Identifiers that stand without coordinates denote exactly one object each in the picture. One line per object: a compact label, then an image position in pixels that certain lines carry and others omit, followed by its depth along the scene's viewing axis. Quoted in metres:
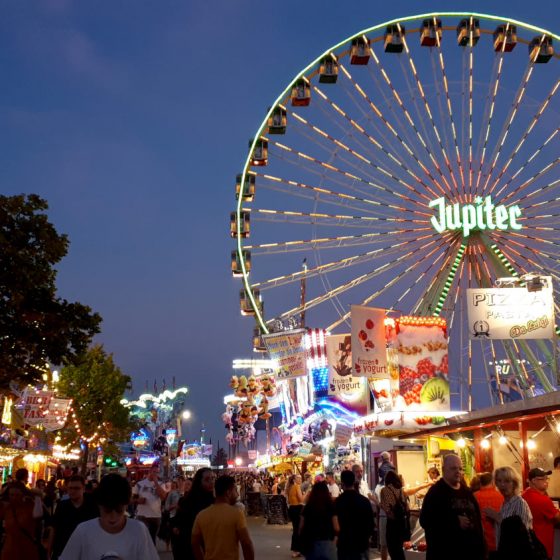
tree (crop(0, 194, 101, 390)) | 16.75
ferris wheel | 25.31
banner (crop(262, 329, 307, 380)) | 30.48
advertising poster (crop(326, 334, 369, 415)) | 27.30
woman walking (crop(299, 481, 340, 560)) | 8.53
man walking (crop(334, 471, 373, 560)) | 8.62
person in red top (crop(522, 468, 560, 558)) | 7.78
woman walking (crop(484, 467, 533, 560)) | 6.64
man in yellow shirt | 6.47
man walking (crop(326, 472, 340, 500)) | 17.20
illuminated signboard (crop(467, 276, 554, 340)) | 19.67
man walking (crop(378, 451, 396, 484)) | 14.49
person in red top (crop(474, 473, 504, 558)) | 8.97
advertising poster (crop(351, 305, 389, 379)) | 21.82
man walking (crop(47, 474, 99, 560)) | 7.37
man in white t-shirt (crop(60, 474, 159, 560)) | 4.15
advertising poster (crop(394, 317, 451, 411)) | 22.16
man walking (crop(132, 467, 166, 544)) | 13.26
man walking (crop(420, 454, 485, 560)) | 6.71
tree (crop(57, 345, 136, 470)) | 47.81
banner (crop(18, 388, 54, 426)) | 28.30
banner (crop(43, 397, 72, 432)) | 28.92
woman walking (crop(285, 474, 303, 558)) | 16.52
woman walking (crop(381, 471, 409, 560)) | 11.58
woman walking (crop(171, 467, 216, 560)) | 8.57
